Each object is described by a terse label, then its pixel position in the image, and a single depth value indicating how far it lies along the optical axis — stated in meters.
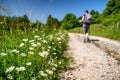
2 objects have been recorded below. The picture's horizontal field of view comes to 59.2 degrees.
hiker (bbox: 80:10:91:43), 6.12
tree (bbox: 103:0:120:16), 19.54
